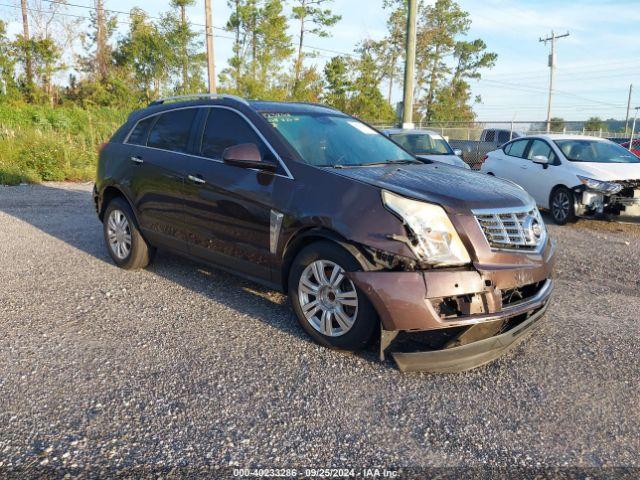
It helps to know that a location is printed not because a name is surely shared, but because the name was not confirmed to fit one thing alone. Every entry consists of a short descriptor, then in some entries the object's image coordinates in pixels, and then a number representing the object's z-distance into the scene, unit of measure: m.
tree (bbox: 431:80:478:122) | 49.75
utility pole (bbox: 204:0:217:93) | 22.16
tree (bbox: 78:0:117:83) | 40.56
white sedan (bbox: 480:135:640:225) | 8.34
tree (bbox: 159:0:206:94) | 37.25
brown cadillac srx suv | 3.14
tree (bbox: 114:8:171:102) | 37.94
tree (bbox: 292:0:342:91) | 40.53
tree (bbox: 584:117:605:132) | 27.79
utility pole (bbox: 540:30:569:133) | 46.09
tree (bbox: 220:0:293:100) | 37.97
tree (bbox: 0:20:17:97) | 35.50
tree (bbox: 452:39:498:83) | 48.50
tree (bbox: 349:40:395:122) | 41.62
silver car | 11.05
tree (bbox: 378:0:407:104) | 43.72
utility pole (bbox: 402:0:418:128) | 16.78
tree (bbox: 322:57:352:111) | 40.25
